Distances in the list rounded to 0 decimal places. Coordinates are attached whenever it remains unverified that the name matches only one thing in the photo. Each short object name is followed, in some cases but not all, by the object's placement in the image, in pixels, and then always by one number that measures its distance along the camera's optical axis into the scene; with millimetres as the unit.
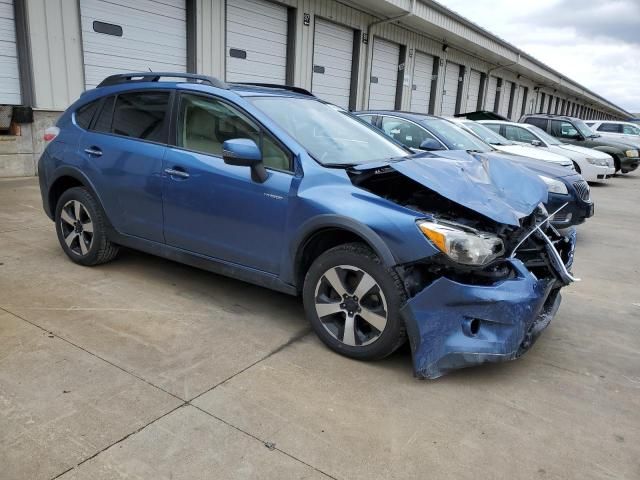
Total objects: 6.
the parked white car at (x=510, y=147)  9383
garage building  8555
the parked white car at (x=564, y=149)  11602
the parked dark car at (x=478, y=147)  6242
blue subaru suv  2900
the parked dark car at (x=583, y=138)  14680
